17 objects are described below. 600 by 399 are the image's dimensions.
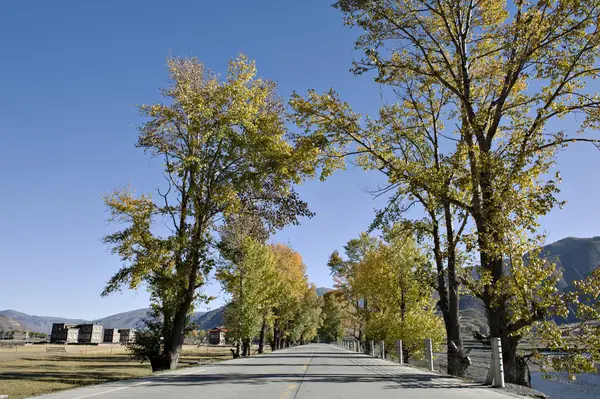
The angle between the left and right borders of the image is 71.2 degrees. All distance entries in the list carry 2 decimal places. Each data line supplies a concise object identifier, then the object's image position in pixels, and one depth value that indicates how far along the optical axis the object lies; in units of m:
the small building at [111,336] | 144.65
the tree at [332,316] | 93.50
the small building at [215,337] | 161.50
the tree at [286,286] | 45.58
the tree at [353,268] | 47.75
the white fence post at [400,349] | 20.94
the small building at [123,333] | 147.35
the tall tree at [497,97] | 12.19
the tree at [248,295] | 34.97
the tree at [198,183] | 20.00
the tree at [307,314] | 68.06
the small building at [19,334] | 142.14
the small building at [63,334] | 127.64
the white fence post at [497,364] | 10.62
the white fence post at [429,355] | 16.69
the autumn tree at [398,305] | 28.88
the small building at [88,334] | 133.23
